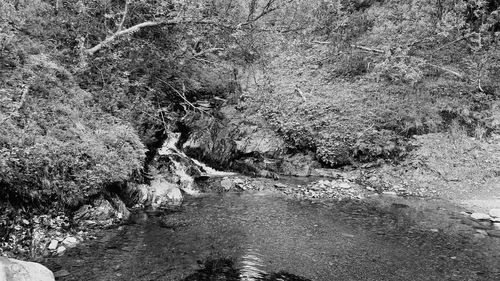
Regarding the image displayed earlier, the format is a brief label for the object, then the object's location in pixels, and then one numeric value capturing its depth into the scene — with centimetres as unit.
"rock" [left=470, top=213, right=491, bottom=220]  948
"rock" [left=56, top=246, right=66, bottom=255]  628
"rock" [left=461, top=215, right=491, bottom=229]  895
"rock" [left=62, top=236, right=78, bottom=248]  655
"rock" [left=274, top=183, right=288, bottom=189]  1204
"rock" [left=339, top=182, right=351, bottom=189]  1203
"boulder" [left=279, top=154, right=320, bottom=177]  1354
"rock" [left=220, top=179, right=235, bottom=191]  1170
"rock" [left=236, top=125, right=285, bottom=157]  1394
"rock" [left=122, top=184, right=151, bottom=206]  904
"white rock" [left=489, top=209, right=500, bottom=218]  945
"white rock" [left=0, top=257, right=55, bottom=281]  388
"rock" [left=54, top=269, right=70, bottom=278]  555
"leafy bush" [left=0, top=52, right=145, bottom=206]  655
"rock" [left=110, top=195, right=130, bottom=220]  812
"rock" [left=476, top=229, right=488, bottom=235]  851
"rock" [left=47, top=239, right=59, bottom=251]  632
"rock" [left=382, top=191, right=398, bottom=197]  1171
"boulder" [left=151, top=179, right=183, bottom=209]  966
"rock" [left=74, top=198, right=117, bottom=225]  742
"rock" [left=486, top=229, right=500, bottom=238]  842
